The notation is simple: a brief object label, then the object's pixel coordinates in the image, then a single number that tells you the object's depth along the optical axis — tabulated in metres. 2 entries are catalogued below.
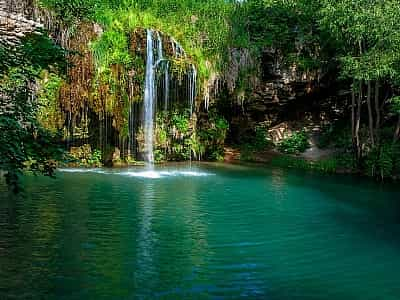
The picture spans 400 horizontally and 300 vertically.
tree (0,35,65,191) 4.31
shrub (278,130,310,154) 25.69
